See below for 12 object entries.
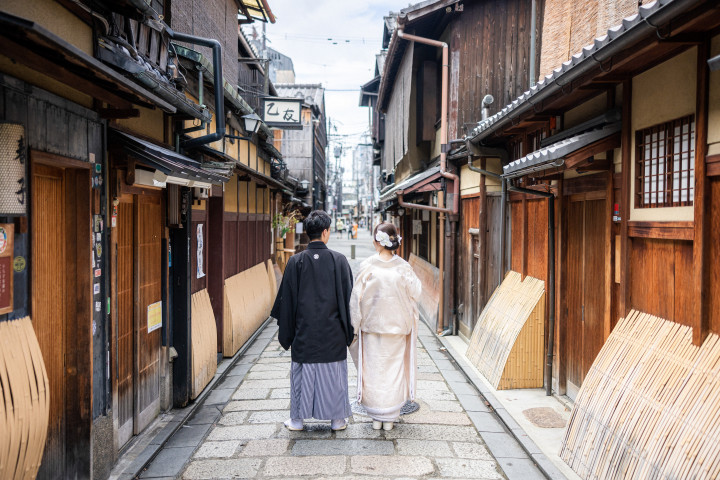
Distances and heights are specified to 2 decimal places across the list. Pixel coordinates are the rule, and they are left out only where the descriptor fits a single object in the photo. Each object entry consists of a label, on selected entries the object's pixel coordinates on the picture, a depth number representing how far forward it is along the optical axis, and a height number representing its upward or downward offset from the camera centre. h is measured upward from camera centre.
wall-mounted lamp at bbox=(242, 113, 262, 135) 10.41 +2.08
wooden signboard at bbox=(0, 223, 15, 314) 3.40 -0.30
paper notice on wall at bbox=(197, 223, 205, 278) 8.20 -0.48
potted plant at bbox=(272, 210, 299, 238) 16.72 -0.01
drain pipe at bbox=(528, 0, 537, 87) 9.70 +3.59
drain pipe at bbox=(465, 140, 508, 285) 9.14 +1.02
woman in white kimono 6.26 -1.21
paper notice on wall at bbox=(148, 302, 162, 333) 6.42 -1.20
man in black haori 6.14 -1.31
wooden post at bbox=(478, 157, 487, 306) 10.13 -0.25
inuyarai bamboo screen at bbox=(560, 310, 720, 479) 3.74 -1.55
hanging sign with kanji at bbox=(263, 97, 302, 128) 14.58 +3.25
